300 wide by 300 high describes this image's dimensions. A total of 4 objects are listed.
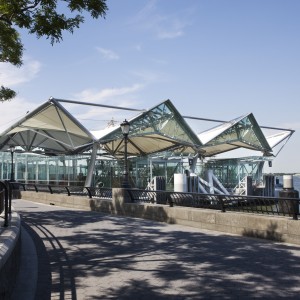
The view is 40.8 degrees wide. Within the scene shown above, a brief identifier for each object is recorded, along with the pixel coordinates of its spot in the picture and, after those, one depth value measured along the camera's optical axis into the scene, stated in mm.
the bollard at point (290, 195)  9406
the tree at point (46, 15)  9125
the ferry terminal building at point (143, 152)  32344
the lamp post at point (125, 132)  16766
